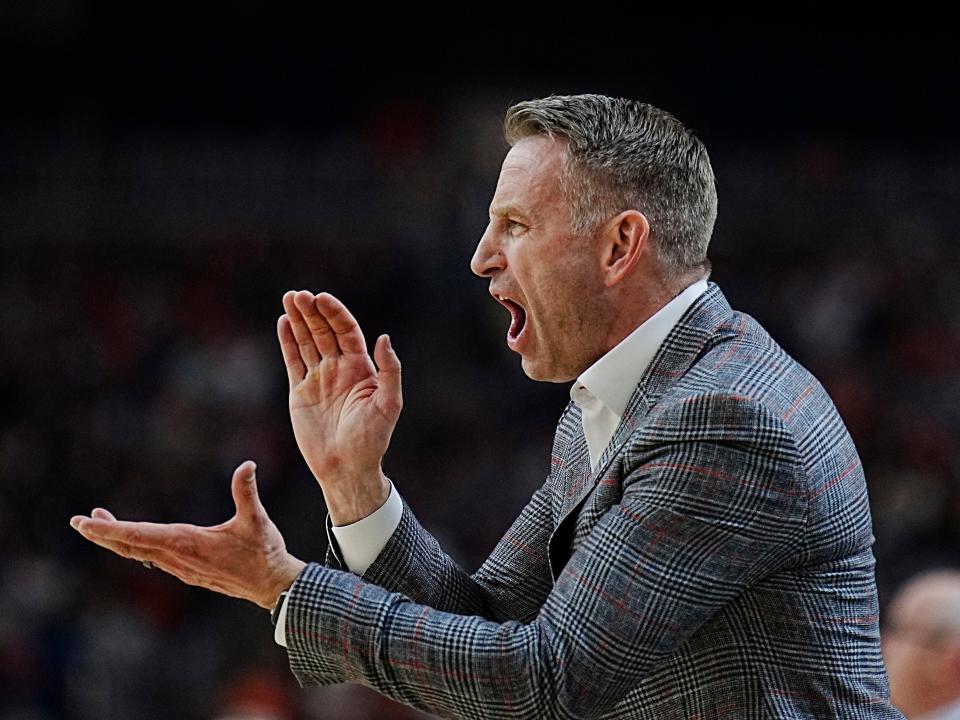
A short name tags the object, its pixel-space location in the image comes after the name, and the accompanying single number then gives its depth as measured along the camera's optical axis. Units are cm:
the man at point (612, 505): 509
